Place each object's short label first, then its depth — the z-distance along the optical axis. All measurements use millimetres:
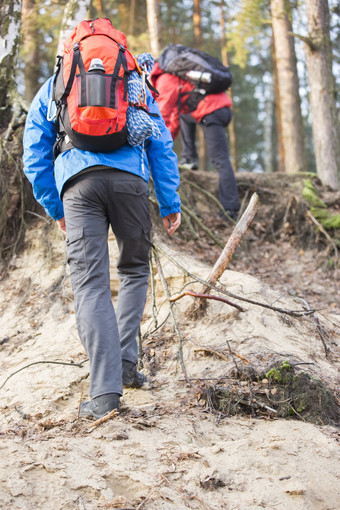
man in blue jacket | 2826
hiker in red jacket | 6820
